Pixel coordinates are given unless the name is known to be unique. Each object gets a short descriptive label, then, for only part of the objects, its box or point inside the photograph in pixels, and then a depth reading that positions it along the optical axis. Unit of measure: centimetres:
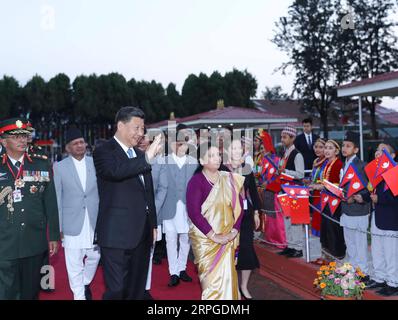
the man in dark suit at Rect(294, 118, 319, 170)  1005
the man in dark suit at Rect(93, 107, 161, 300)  388
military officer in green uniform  397
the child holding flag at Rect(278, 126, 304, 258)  700
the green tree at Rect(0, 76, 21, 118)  4056
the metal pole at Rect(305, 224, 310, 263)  648
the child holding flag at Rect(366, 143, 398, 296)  516
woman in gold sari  444
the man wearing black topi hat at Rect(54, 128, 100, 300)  512
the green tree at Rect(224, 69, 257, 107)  4444
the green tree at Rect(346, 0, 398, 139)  2689
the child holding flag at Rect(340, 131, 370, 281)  553
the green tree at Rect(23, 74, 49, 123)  4072
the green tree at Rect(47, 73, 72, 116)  4081
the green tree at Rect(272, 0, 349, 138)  2816
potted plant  464
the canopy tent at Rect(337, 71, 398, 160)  1270
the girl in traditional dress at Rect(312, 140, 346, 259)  629
